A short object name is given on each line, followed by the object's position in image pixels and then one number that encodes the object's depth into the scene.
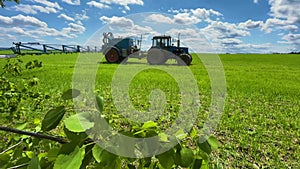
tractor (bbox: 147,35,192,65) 16.14
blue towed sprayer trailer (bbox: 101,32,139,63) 17.89
